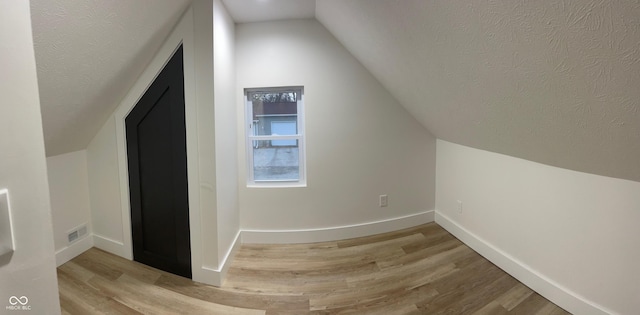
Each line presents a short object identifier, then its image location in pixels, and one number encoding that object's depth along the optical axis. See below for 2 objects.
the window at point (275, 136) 2.61
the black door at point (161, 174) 1.90
